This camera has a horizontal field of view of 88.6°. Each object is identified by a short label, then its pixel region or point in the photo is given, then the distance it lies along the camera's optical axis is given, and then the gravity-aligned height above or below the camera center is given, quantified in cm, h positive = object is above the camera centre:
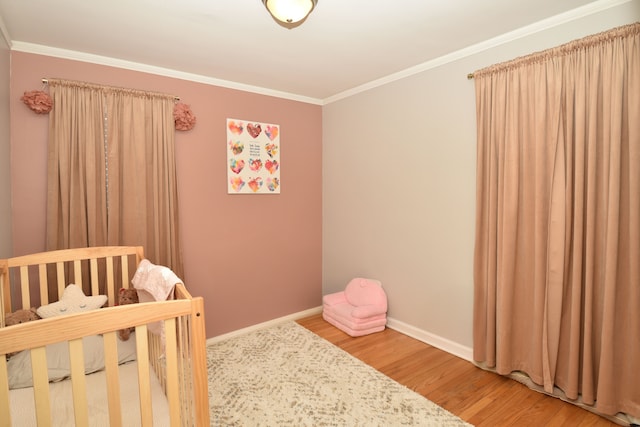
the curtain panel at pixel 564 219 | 178 -15
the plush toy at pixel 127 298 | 198 -62
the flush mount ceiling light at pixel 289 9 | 137 +80
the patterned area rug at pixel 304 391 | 196 -132
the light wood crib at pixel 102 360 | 97 -59
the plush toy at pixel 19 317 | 171 -63
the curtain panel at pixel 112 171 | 231 +21
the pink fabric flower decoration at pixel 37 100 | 218 +66
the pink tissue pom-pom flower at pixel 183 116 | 273 +68
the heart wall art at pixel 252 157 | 311 +39
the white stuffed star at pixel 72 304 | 187 -62
